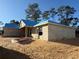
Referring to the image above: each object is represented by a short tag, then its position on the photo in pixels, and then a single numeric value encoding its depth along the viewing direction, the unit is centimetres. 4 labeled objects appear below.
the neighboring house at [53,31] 833
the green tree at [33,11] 2290
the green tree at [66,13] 2083
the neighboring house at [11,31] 1493
